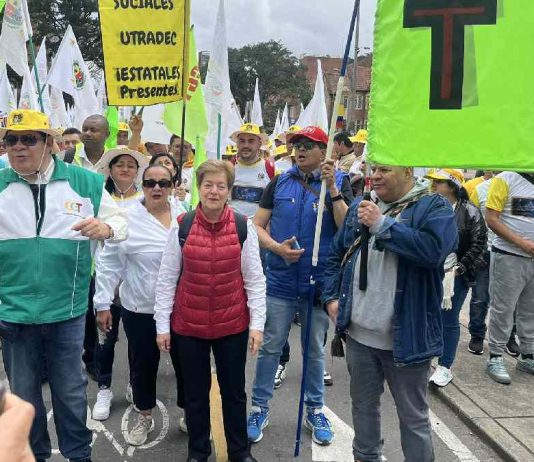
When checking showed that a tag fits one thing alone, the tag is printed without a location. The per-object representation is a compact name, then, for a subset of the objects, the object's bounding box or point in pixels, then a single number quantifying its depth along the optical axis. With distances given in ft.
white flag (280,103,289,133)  63.21
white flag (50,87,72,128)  37.40
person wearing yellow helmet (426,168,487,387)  14.69
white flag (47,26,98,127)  31.76
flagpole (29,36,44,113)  20.44
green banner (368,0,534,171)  7.42
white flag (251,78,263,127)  50.05
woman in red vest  10.26
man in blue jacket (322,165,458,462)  8.81
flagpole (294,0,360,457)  10.25
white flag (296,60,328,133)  39.27
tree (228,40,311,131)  232.53
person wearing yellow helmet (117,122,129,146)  26.35
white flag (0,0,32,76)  22.29
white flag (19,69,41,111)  23.19
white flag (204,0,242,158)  19.74
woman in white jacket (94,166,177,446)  11.66
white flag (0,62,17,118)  31.53
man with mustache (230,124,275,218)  18.42
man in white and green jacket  9.36
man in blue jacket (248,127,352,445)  12.24
